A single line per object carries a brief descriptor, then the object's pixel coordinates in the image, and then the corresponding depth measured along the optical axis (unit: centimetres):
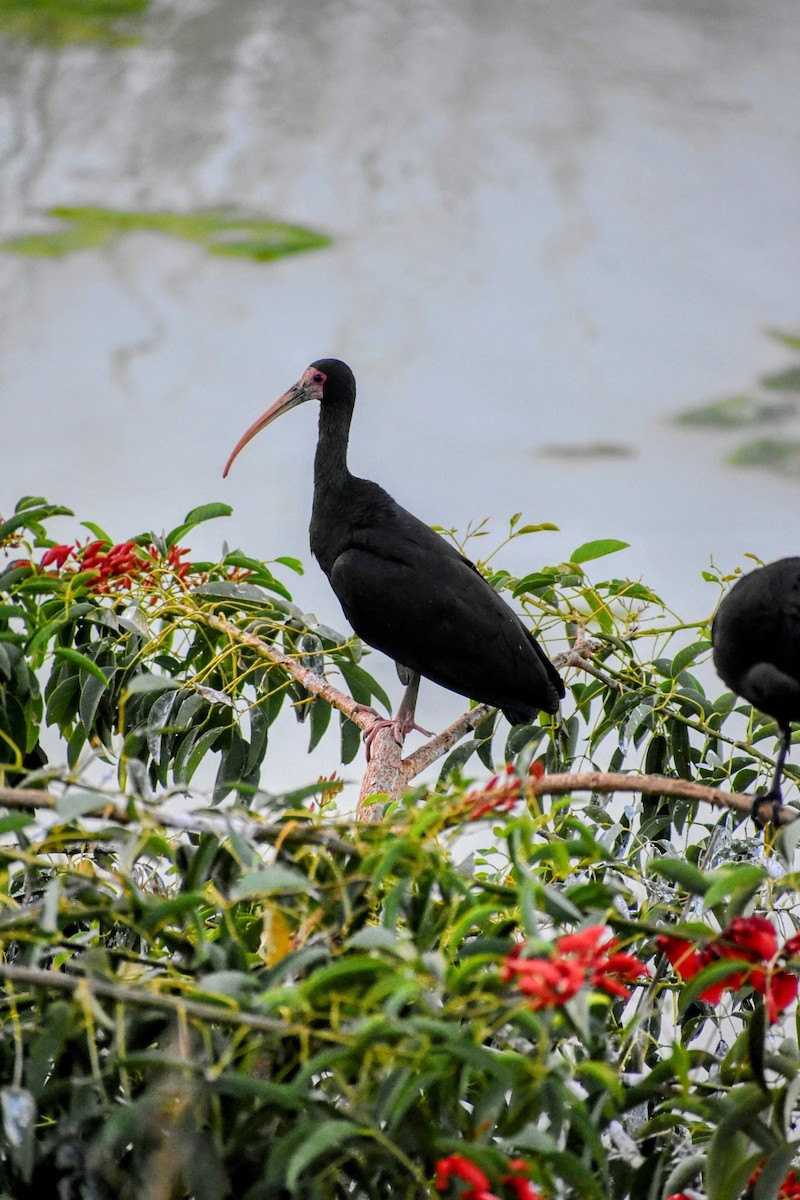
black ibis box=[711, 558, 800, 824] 1408
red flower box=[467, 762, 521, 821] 1032
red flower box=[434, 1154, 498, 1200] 907
